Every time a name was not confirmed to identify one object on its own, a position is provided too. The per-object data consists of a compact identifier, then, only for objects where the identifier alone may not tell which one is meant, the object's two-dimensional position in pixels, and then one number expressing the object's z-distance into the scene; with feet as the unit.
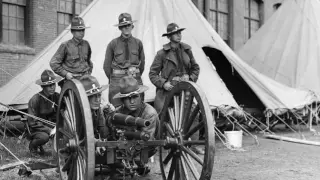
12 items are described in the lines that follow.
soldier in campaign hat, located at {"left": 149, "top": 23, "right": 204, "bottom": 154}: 19.11
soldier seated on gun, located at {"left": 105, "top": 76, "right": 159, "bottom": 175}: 12.42
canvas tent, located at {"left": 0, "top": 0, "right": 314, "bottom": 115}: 24.14
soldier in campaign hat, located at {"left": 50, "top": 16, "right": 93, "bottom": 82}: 19.65
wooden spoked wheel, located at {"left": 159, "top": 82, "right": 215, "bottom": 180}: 11.10
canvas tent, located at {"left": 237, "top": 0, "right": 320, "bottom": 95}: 35.81
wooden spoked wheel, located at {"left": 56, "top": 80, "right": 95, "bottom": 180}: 10.27
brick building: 35.19
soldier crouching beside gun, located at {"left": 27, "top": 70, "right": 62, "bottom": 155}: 19.02
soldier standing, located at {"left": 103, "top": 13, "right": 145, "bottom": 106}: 19.60
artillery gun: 10.86
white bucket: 23.43
